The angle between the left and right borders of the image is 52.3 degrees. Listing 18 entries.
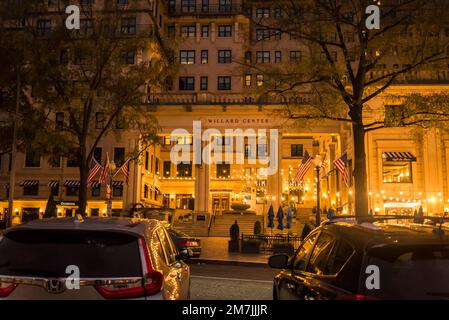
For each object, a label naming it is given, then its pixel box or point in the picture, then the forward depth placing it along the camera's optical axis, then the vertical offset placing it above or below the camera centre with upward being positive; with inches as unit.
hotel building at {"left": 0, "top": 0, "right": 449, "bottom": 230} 1485.0 +195.1
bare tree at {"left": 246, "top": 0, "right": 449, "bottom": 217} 588.6 +213.5
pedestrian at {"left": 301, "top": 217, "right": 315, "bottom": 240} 871.8 -46.2
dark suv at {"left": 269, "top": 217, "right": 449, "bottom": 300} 138.2 -18.6
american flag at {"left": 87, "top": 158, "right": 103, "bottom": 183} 1318.9 +98.7
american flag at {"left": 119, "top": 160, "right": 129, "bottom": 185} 1367.4 +111.0
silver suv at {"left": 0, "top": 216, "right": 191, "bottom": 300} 156.9 -20.4
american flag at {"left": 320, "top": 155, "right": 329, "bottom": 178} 1884.1 +161.4
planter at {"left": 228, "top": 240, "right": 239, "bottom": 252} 939.3 -82.8
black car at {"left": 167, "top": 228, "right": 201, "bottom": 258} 721.3 -57.9
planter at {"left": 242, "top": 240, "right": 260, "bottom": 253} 896.9 -78.8
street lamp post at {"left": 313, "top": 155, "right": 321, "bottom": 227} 880.7 +26.6
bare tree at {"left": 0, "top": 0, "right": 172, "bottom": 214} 808.9 +239.8
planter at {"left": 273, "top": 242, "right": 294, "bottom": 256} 855.1 -79.4
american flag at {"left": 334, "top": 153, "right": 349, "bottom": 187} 1117.1 +100.2
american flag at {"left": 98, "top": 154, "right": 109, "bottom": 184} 1338.6 +96.2
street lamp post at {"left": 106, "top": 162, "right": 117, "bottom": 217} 995.9 +40.1
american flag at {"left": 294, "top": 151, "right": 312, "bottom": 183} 1114.7 +99.1
